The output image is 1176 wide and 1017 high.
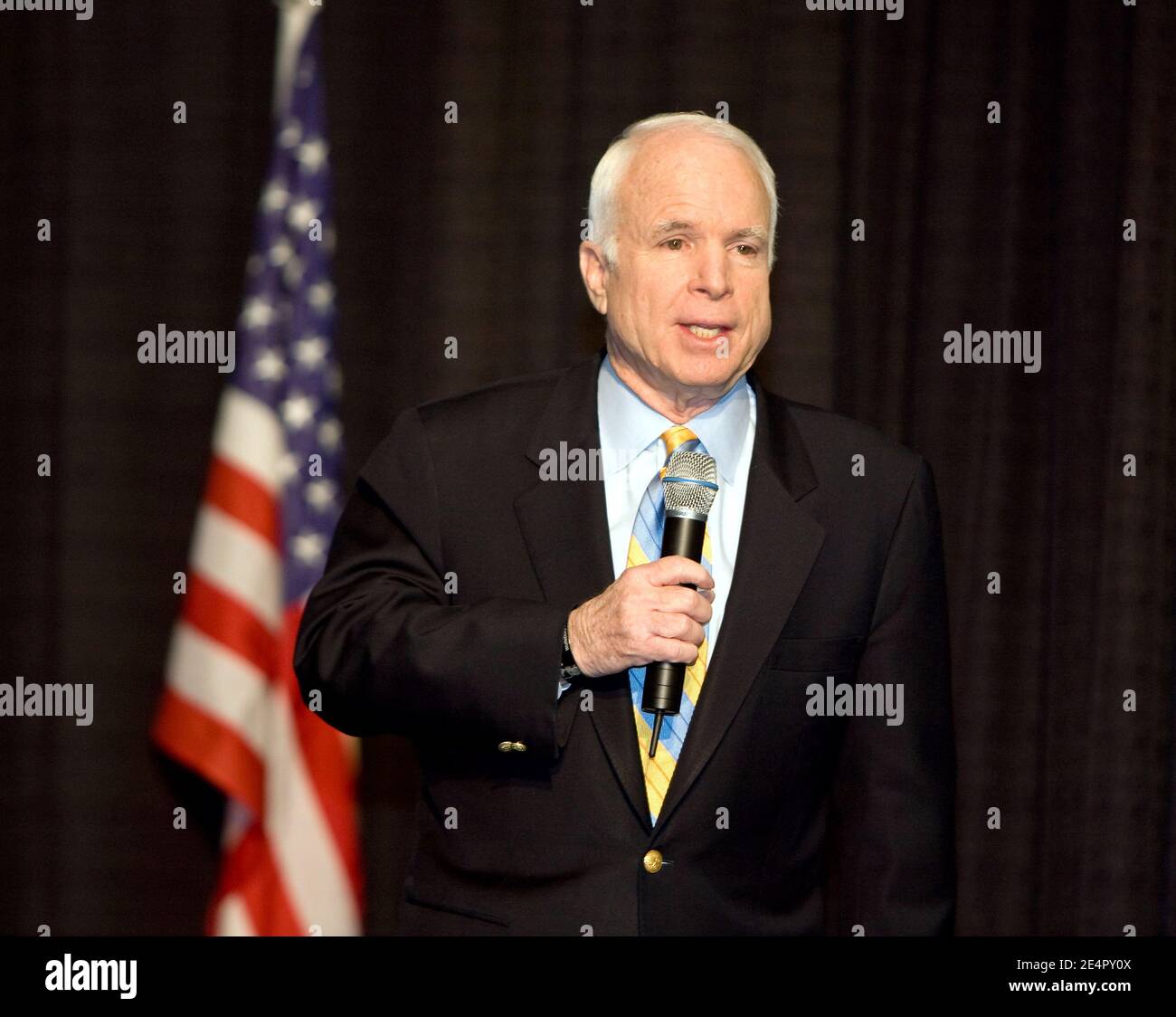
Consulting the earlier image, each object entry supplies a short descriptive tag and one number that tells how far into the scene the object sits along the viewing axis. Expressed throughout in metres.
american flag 3.36
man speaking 2.06
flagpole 3.35
